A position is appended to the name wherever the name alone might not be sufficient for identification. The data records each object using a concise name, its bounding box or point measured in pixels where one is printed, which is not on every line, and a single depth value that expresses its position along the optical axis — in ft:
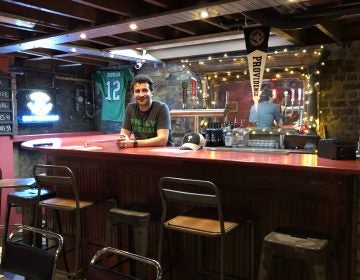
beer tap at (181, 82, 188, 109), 18.02
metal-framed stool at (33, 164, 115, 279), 8.57
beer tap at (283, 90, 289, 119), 15.71
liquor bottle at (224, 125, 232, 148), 13.25
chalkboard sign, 17.06
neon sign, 18.59
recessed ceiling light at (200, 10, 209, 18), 9.19
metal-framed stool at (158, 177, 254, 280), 6.51
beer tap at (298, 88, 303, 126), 15.28
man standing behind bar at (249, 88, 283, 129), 15.83
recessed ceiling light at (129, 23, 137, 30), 10.57
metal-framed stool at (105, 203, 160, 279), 7.77
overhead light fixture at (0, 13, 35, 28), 9.94
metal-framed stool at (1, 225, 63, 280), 5.25
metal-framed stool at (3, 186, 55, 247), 9.64
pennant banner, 11.40
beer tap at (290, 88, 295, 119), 15.54
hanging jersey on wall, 20.63
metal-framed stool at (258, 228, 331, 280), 5.85
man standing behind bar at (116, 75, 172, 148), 10.42
